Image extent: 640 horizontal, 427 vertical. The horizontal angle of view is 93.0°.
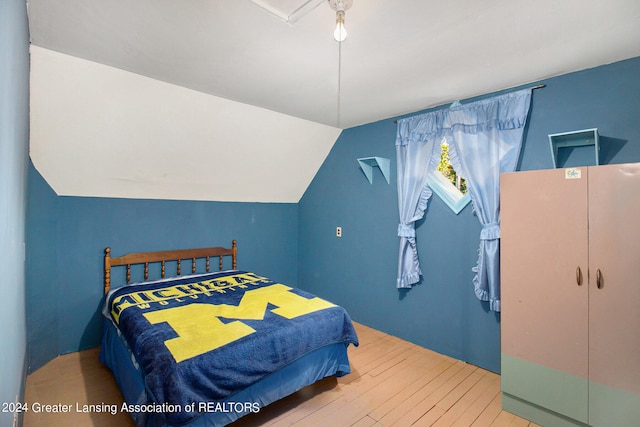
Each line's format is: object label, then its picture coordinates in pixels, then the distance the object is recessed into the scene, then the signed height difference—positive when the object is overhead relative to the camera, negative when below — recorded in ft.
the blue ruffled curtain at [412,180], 10.05 +1.24
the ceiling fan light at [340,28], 4.96 +3.12
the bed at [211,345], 5.65 -2.84
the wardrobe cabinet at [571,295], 5.80 -1.65
